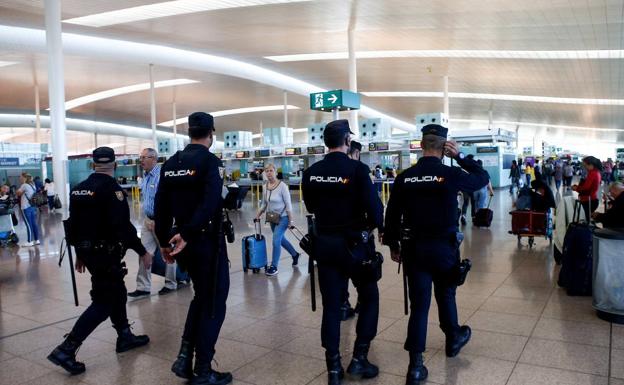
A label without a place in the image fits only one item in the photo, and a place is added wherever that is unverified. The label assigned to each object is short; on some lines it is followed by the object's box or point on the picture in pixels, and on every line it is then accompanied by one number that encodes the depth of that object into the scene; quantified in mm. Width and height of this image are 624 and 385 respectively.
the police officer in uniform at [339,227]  3172
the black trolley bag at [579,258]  5129
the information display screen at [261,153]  22719
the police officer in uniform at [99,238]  3719
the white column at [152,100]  22719
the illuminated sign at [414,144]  16406
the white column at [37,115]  27578
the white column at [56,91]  13430
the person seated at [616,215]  4906
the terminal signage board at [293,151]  20828
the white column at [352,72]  18545
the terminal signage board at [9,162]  26759
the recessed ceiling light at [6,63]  21152
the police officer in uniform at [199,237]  3207
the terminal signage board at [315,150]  18906
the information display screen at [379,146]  16281
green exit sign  8445
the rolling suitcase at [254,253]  7004
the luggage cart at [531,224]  8281
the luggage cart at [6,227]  10391
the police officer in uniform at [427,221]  3219
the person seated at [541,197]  8375
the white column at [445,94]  25234
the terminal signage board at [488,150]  26953
